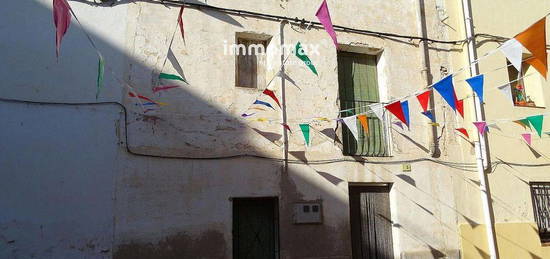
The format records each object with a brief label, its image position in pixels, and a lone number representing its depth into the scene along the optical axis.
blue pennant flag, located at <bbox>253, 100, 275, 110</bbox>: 6.25
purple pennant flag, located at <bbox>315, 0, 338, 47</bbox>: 5.46
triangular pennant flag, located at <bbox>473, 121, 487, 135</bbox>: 6.24
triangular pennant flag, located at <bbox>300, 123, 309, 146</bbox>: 6.35
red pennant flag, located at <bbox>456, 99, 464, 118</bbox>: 5.85
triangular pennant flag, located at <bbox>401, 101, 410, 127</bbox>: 6.20
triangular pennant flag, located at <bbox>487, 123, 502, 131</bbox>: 7.53
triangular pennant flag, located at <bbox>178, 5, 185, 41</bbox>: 5.71
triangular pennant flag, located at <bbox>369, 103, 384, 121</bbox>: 6.31
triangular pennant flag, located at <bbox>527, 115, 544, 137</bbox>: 6.23
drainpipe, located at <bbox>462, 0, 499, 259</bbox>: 6.96
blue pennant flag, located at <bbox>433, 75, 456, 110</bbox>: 5.32
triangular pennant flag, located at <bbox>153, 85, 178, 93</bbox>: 5.95
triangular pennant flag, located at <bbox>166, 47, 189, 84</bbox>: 6.13
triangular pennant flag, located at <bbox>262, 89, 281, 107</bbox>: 6.23
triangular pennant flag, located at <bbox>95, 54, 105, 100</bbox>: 5.26
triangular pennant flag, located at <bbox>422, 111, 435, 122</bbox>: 7.14
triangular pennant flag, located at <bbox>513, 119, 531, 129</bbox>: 6.52
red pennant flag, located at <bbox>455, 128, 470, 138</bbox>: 7.10
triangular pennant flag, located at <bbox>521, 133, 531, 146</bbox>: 6.92
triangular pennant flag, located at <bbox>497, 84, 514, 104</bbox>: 5.54
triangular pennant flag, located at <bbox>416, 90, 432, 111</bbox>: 6.25
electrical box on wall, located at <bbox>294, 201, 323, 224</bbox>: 6.27
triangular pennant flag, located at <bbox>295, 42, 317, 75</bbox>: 6.22
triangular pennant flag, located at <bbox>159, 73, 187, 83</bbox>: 5.78
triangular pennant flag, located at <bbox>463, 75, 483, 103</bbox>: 5.22
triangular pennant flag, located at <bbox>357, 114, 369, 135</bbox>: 6.21
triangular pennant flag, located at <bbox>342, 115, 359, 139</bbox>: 6.18
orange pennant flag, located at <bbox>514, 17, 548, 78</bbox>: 4.66
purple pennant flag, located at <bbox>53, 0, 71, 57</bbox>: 4.71
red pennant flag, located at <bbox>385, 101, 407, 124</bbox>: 5.97
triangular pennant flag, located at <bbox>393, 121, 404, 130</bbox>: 7.13
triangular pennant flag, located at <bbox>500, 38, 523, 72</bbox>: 4.78
